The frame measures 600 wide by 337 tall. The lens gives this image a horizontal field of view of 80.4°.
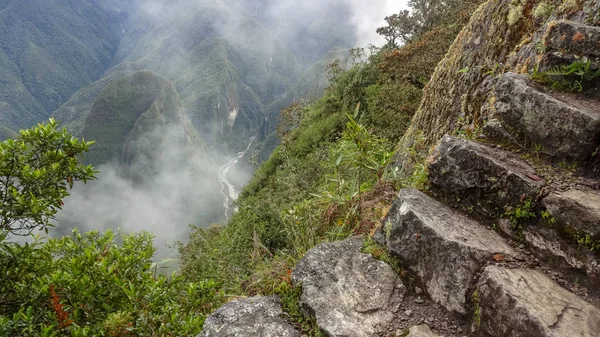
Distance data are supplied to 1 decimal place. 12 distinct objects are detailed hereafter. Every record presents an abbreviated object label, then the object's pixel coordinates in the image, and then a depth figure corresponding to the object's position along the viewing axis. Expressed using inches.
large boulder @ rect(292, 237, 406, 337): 126.0
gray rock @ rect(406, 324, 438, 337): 116.1
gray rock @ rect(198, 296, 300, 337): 130.3
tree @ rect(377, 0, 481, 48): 892.0
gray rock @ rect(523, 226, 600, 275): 108.5
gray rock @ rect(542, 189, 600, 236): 109.9
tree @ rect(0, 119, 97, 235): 170.6
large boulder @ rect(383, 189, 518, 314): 120.3
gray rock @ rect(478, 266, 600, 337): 96.3
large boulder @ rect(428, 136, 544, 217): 132.9
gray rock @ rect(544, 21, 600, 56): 148.6
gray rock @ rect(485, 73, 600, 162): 131.3
